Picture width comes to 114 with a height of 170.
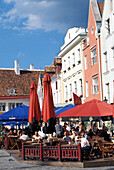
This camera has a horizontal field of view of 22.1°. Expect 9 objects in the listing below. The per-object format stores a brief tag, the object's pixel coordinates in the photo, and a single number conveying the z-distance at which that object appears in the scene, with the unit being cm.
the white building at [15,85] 5541
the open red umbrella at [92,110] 1405
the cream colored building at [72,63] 3069
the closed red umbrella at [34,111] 1755
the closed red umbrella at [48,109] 1471
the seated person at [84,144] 1228
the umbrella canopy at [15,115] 2147
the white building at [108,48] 2364
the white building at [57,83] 3807
